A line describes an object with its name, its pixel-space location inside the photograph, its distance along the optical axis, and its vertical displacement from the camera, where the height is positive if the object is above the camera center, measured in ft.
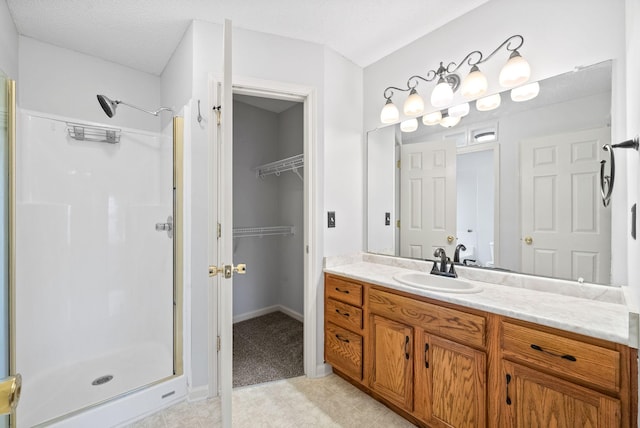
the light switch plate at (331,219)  7.34 -0.19
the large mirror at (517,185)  4.58 +0.54
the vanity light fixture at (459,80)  5.16 +2.78
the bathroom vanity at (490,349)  3.31 -2.13
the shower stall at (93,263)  5.00 -1.06
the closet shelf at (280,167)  9.31 +1.67
